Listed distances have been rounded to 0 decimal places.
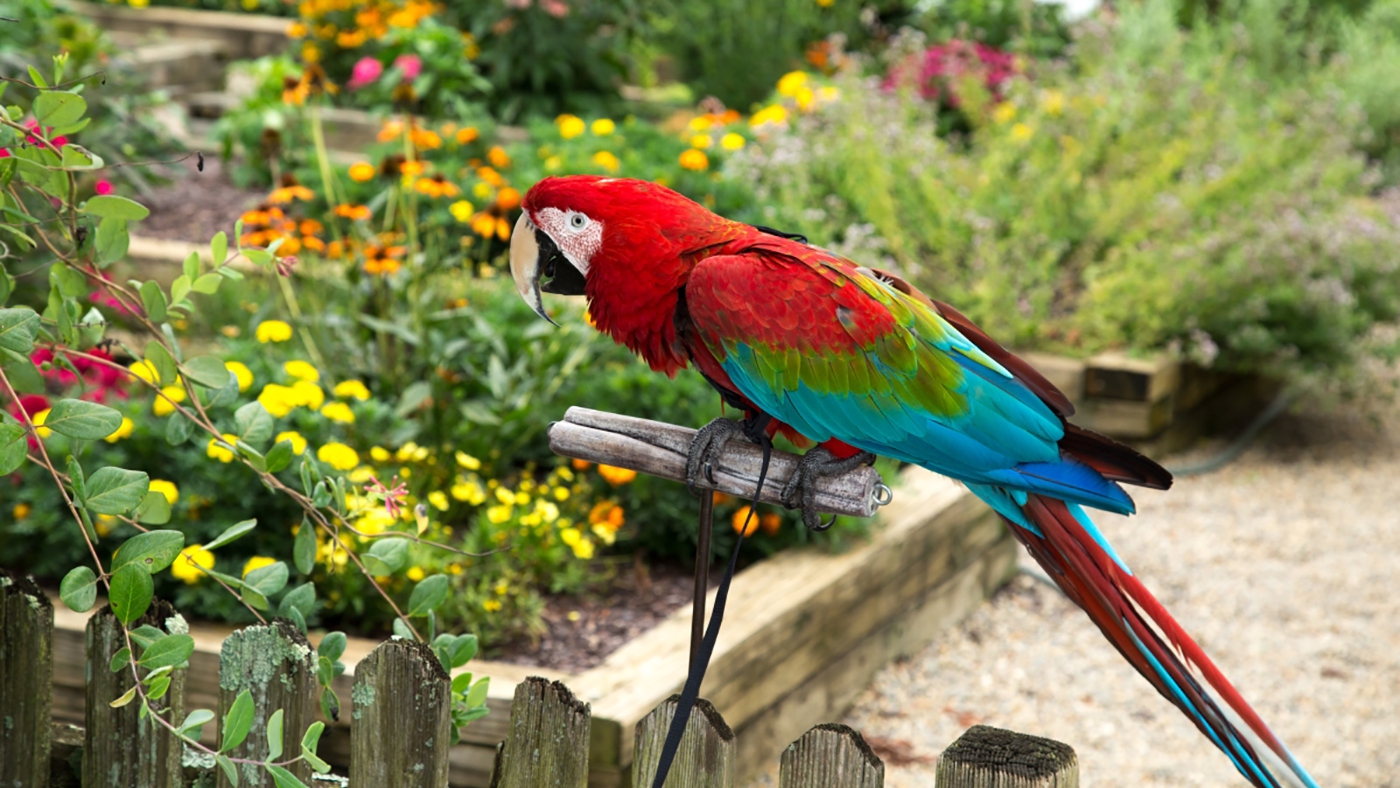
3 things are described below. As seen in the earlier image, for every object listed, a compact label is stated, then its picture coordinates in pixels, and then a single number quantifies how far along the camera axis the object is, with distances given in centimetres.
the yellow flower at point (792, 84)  580
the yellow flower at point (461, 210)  336
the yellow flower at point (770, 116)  516
